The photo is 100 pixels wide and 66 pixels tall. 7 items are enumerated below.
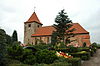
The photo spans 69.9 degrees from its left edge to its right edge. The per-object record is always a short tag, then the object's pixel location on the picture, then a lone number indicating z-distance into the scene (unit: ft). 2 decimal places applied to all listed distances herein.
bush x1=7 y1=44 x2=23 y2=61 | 14.14
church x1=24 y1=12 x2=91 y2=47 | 75.98
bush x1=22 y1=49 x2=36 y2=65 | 13.10
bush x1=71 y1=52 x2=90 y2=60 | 25.57
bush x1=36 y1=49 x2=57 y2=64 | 13.83
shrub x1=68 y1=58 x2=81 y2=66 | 13.95
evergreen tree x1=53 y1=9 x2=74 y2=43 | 50.64
